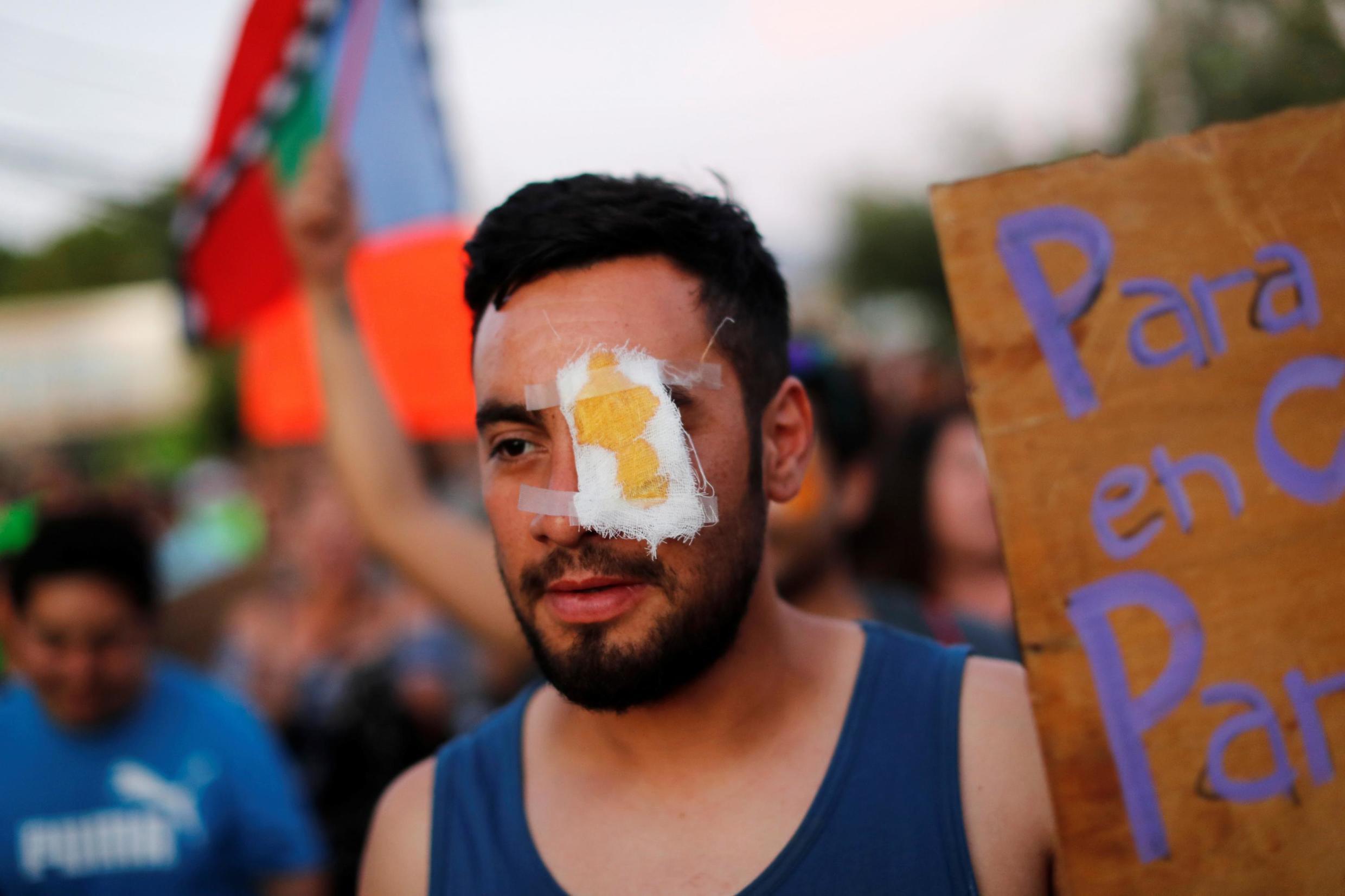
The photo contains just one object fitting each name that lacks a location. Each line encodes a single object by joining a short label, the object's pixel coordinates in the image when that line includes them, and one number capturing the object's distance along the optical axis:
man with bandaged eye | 1.48
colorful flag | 3.14
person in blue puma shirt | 2.74
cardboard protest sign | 1.30
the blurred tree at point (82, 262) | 45.00
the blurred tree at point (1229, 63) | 8.68
